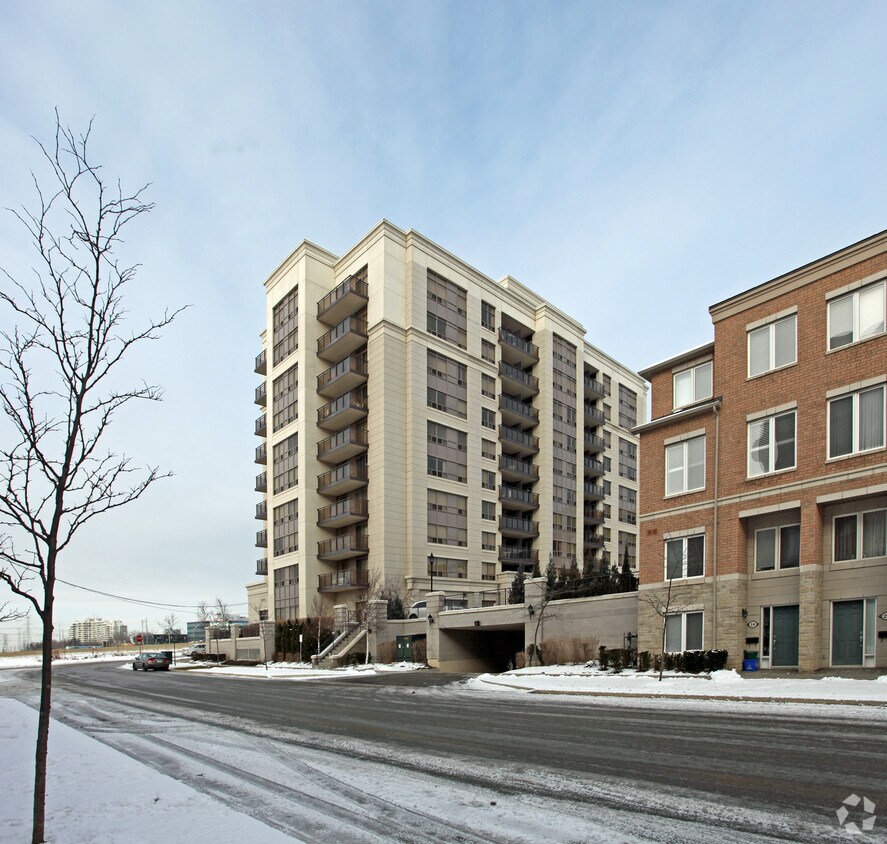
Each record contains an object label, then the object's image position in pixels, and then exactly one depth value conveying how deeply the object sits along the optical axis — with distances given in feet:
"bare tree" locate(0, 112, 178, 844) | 19.47
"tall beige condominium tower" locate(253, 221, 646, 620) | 168.66
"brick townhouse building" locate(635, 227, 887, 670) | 67.00
